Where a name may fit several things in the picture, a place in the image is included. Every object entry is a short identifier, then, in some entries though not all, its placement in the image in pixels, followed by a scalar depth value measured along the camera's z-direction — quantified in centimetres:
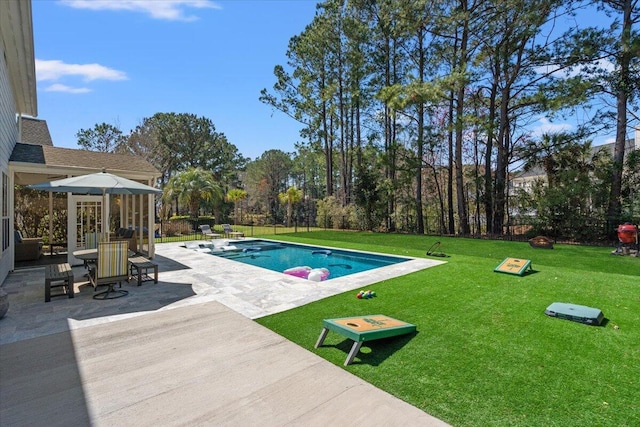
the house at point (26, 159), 732
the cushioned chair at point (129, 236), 1024
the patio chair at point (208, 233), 1647
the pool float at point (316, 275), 842
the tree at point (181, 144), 3284
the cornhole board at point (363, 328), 378
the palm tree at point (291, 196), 2675
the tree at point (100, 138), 3120
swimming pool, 1125
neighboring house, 1404
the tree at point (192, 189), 2297
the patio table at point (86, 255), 665
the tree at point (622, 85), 1257
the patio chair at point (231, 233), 1687
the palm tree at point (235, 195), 2923
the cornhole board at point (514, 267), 782
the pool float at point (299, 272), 960
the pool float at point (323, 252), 1353
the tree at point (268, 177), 3791
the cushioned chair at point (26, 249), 1015
